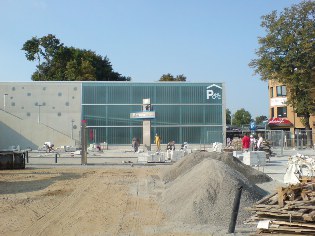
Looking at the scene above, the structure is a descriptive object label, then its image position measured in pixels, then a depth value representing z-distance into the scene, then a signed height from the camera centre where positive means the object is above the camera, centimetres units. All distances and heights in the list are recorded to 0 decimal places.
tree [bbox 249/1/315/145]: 5150 +928
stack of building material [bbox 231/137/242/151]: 4178 -96
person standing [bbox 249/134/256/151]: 3558 -80
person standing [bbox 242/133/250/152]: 3166 -56
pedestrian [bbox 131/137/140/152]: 4722 -106
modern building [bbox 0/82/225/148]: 6372 +408
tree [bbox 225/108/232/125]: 13662 +527
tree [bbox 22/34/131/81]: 8412 +1478
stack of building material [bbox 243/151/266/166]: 2597 -139
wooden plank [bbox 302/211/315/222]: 809 -150
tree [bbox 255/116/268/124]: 13425 +477
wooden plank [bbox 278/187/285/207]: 904 -127
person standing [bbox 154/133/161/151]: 4314 -60
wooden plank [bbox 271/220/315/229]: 808 -165
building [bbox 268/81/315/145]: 6661 +296
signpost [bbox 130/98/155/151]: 4588 +182
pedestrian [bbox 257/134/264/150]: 3267 -67
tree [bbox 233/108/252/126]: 12212 +463
